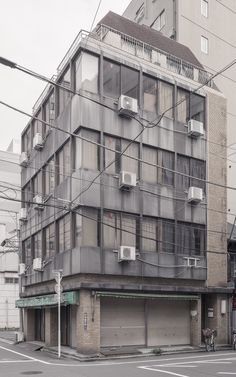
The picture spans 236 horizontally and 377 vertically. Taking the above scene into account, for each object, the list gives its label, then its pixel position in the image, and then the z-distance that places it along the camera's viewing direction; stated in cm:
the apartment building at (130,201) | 2486
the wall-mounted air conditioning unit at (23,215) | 3546
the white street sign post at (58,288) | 2250
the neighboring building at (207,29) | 3916
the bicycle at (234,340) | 2737
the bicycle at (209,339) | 2631
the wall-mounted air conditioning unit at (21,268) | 3469
